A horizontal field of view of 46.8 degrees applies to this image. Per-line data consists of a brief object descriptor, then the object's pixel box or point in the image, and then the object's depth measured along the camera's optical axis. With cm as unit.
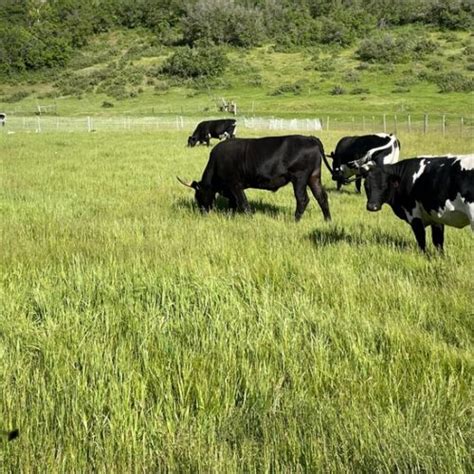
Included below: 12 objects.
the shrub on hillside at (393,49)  7036
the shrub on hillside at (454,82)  5619
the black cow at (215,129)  2820
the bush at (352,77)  6438
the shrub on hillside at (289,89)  6312
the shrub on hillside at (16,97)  7218
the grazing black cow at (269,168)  944
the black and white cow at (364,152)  1335
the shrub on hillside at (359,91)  5878
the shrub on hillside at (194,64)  7288
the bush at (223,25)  8731
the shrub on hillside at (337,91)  5981
